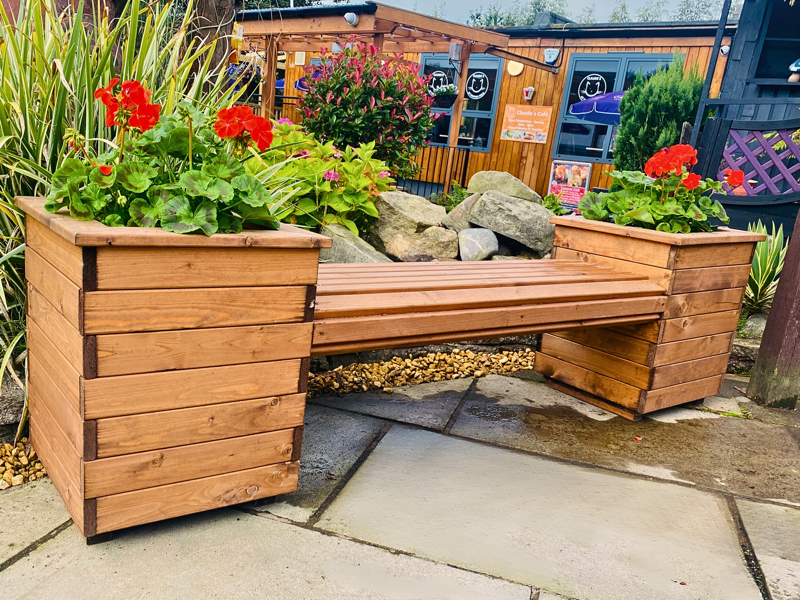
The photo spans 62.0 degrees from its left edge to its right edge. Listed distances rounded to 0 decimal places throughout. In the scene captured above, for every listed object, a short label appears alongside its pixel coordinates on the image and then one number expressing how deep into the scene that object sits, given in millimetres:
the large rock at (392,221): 4578
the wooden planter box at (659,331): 3057
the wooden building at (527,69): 9180
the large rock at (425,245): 4395
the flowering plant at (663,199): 3115
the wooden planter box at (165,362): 1609
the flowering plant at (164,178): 1708
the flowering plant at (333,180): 3961
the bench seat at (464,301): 2096
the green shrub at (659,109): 8141
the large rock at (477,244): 4641
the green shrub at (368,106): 5684
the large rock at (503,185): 6258
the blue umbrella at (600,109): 10344
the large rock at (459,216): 5070
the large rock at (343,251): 3691
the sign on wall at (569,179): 10836
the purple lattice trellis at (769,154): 5215
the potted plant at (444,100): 12023
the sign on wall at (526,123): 11258
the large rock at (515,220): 4891
